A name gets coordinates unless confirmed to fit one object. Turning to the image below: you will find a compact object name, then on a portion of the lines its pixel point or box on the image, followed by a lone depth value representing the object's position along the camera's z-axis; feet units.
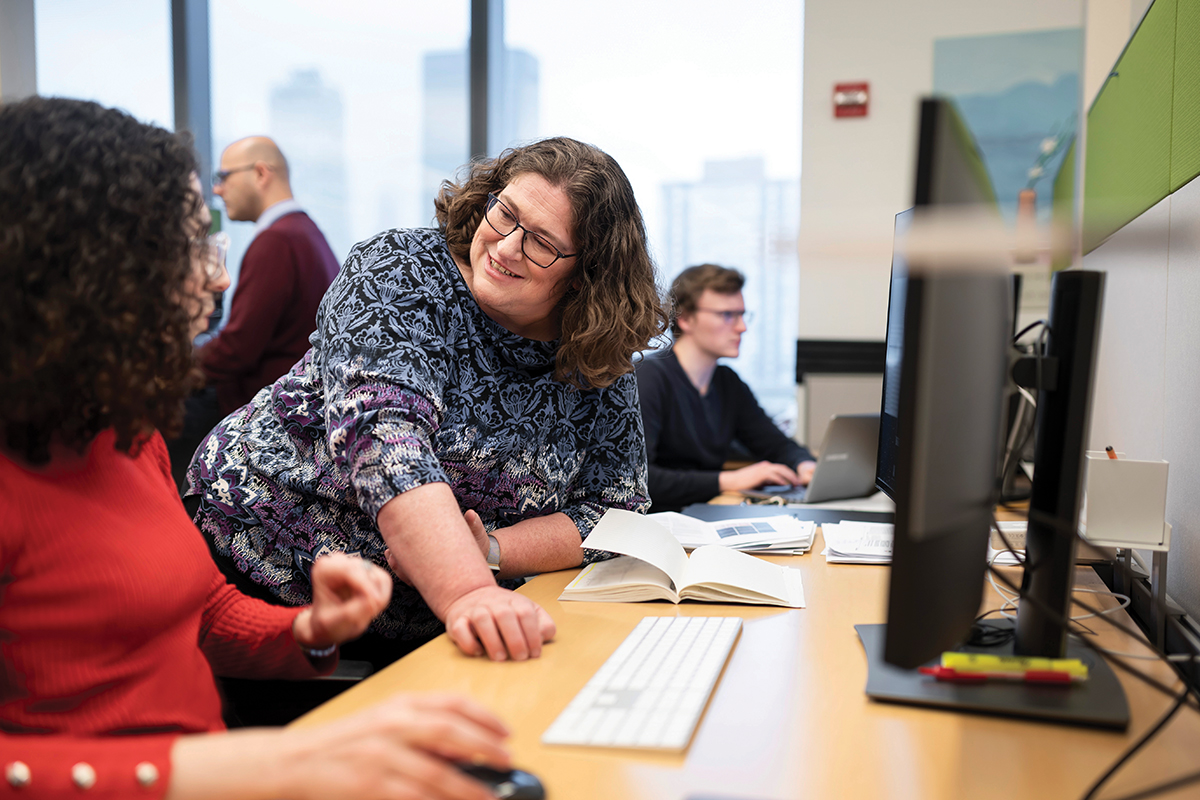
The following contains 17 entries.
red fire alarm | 11.12
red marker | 2.49
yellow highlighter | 2.50
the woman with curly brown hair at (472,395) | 3.57
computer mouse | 1.74
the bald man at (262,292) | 9.01
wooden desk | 1.98
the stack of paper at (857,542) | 4.35
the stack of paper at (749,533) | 4.55
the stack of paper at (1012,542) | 4.24
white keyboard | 2.16
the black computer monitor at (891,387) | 3.75
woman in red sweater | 1.76
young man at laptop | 8.63
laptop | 6.60
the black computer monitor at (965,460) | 1.74
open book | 3.52
